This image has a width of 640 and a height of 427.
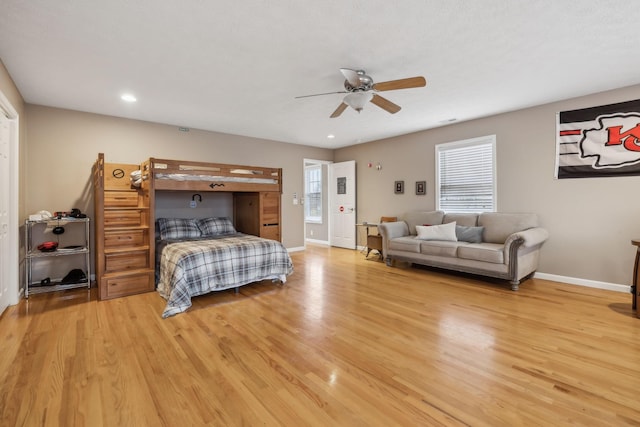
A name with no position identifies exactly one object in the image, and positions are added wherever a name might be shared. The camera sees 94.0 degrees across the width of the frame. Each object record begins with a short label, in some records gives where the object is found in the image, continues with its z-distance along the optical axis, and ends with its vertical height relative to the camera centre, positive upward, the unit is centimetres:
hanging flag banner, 362 +86
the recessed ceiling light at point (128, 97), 375 +145
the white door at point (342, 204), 712 +13
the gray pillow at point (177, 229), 462 -29
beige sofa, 386 -51
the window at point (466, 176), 491 +58
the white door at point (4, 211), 306 +0
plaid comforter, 330 -70
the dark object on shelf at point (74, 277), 397 -90
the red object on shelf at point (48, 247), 375 -45
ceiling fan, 279 +123
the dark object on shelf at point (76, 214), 402 -4
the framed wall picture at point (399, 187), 612 +46
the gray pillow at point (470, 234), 463 -39
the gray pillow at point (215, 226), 503 -27
